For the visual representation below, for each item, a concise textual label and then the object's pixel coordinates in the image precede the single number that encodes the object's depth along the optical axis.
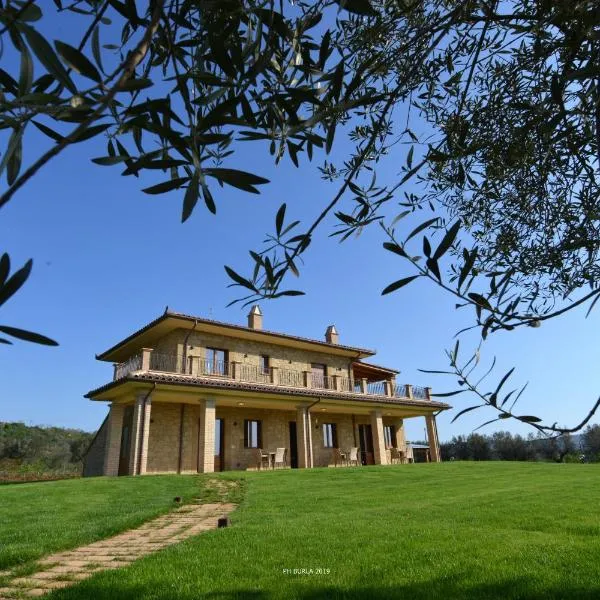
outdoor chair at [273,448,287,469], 19.41
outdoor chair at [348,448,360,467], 21.69
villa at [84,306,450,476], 17.23
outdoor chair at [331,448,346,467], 22.11
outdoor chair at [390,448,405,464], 23.64
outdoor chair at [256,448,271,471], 19.53
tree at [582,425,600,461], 26.92
